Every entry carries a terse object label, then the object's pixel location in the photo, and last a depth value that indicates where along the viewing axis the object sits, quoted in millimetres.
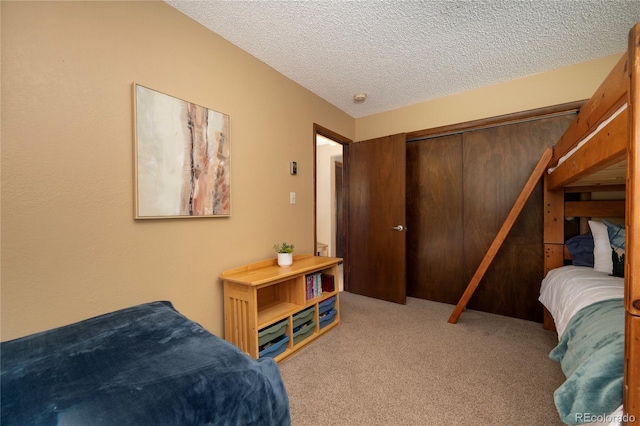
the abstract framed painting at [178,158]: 1448
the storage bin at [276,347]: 1716
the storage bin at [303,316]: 2002
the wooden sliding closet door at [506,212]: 2471
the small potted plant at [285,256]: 2125
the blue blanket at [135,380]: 606
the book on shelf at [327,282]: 2426
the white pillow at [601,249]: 1756
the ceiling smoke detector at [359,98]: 2788
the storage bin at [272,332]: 1711
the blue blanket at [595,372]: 755
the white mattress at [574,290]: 1301
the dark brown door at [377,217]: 2953
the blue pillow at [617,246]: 1655
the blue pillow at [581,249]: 1964
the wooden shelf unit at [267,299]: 1697
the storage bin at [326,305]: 2262
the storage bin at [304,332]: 1997
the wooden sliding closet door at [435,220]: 2896
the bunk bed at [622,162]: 681
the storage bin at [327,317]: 2287
